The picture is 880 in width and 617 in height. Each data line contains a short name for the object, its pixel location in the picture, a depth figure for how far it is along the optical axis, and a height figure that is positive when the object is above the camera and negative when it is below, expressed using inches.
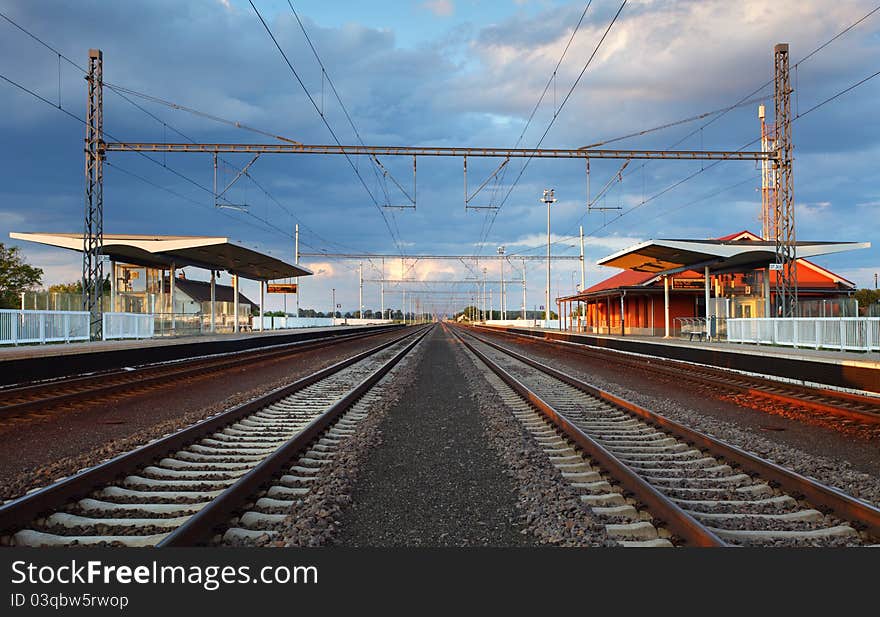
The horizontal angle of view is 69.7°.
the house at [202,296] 2066.9 +122.3
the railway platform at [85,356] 580.4 -38.9
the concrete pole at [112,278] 1249.1 +89.9
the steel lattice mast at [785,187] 951.0 +203.7
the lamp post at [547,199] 1956.2 +371.9
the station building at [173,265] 1182.9 +134.1
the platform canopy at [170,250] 1172.5 +141.7
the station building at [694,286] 1101.1 +80.0
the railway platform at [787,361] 534.3 -48.3
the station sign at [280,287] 2192.4 +115.1
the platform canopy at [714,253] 1093.1 +117.9
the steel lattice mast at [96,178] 838.2 +194.8
